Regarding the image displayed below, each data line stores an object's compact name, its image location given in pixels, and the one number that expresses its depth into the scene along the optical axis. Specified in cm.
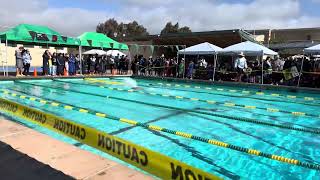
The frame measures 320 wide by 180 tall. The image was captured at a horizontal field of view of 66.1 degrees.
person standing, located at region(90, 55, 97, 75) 1814
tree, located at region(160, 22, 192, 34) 5454
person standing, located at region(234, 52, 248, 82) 1384
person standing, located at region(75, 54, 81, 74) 1731
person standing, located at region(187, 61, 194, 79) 1546
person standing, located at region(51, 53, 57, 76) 1565
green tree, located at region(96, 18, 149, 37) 5733
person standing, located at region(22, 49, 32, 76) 1417
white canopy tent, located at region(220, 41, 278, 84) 1364
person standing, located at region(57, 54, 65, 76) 1562
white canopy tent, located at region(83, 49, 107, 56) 1944
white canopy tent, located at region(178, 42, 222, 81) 1476
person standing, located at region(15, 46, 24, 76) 1388
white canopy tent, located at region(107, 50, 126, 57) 1951
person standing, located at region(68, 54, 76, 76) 1653
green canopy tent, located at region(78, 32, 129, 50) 1734
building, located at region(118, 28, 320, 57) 2063
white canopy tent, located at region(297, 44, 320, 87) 1202
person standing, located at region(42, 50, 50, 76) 1498
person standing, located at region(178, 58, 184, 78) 1601
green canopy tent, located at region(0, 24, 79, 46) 1382
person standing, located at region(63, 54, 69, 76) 1630
